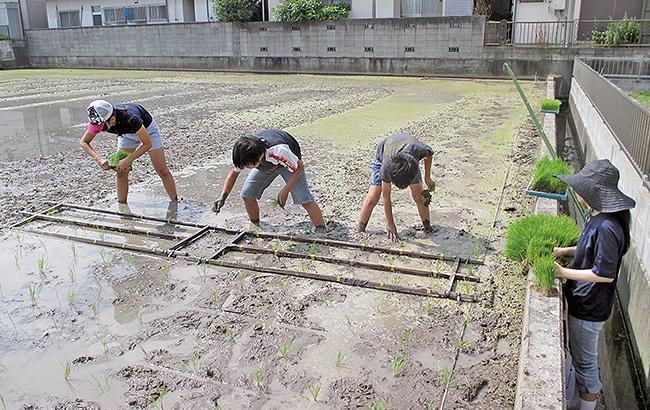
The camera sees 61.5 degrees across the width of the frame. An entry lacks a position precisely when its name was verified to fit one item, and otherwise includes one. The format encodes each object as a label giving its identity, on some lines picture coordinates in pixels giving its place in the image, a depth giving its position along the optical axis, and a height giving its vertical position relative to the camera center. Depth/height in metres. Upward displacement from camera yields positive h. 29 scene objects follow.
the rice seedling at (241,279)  4.27 -1.73
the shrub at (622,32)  16.53 +0.57
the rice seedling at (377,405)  2.86 -1.79
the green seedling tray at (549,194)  5.07 -1.29
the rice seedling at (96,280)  4.34 -1.76
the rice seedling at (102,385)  3.07 -1.81
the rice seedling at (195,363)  3.23 -1.78
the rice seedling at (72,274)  4.43 -1.75
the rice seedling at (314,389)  2.97 -1.79
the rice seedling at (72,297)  4.08 -1.77
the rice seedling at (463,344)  3.37 -1.75
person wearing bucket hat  2.89 -1.15
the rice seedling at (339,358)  3.26 -1.78
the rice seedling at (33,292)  4.12 -1.77
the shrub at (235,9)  25.14 +2.00
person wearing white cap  5.42 -0.84
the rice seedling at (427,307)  3.78 -1.73
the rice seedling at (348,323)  3.63 -1.76
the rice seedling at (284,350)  3.35 -1.77
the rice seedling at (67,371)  3.18 -1.80
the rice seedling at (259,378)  3.09 -1.79
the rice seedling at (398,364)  3.16 -1.77
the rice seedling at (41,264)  4.64 -1.74
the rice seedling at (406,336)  3.46 -1.76
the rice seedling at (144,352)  3.36 -1.78
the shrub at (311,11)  23.34 +1.76
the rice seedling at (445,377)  3.04 -1.77
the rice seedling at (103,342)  3.48 -1.79
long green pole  5.39 -0.75
